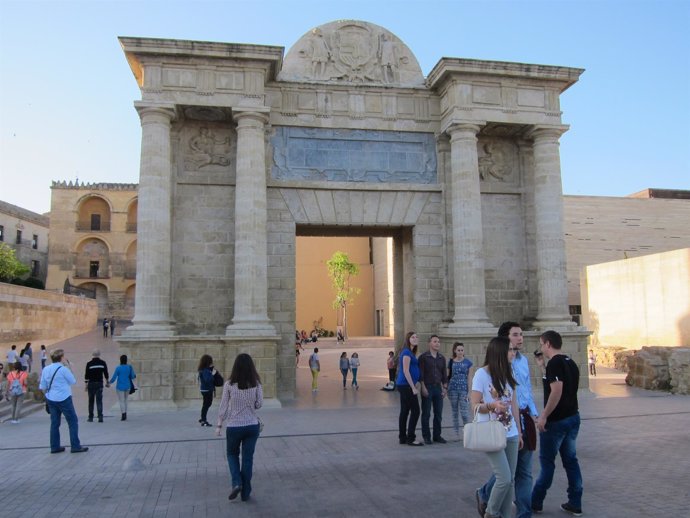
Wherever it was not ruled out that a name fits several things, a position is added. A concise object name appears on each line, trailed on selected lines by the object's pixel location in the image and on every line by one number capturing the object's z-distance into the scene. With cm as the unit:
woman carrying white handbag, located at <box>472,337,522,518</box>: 486
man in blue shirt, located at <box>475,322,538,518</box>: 519
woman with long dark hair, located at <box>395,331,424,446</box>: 883
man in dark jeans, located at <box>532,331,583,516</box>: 554
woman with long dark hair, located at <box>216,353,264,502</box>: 621
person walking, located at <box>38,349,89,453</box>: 872
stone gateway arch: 1417
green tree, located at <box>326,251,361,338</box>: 4625
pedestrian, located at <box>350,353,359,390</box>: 1734
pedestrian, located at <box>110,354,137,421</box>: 1195
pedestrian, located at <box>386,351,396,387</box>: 1684
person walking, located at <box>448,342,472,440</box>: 952
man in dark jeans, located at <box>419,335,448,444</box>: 927
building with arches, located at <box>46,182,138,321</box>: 5475
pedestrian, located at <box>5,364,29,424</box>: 1161
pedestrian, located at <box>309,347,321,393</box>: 1647
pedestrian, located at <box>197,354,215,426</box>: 1130
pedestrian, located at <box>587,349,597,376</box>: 2194
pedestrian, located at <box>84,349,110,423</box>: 1155
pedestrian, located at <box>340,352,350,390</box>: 1739
